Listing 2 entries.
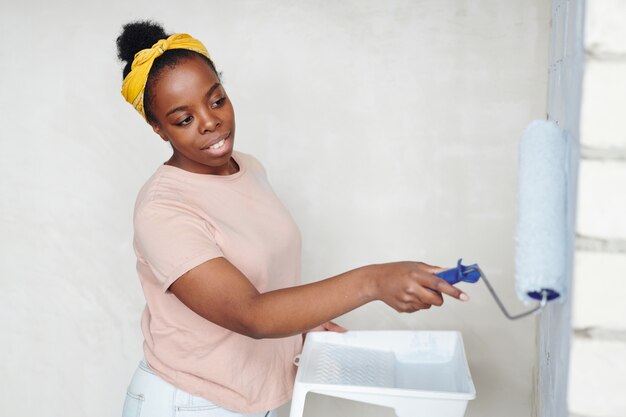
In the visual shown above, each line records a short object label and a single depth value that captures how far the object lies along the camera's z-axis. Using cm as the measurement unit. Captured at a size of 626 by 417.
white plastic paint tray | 142
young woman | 126
